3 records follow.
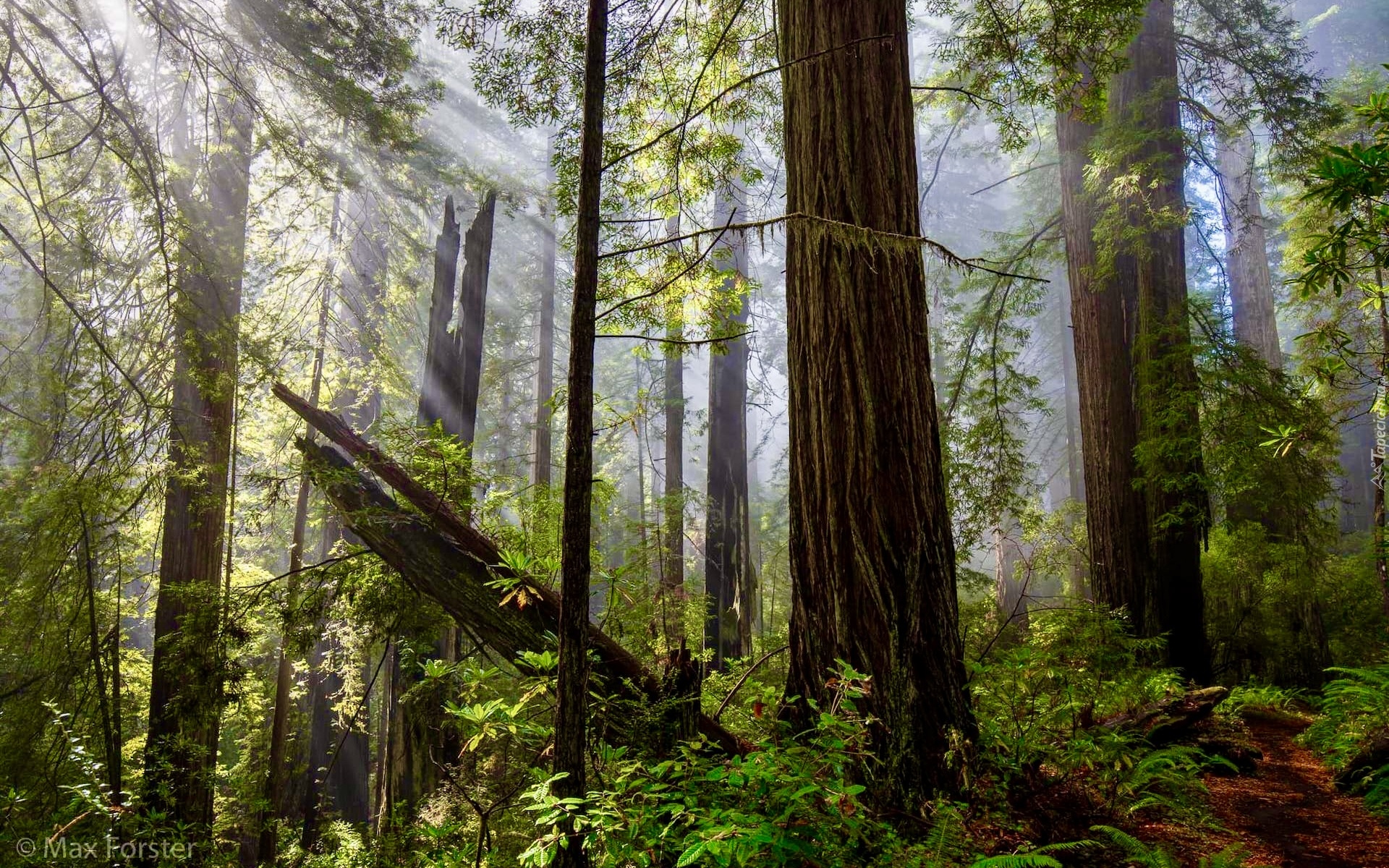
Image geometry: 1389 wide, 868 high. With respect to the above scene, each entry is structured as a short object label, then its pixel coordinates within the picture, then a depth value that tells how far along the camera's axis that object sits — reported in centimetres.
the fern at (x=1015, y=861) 205
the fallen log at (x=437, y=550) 389
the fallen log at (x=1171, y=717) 381
